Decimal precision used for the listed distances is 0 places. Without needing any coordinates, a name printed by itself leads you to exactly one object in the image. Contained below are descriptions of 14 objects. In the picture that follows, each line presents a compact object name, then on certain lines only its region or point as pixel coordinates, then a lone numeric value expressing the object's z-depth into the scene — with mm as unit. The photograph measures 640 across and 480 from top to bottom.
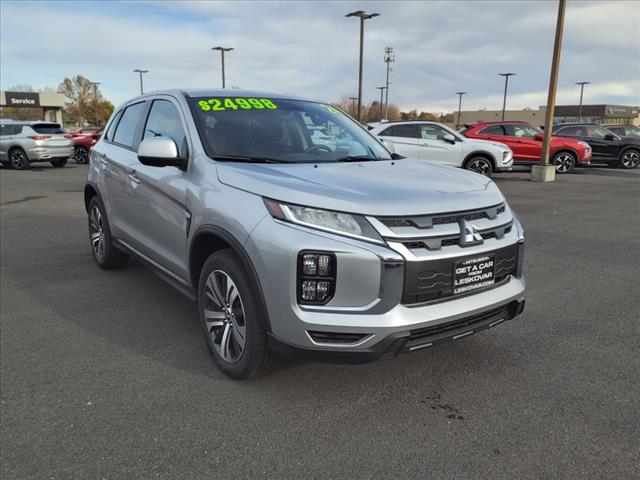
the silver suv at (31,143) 19203
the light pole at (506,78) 60088
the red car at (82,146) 23406
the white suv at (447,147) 14084
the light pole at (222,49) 40875
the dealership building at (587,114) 83812
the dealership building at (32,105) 64500
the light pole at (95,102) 74669
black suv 19625
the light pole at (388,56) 59344
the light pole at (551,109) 14562
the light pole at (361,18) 26641
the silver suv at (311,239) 2584
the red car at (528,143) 16453
